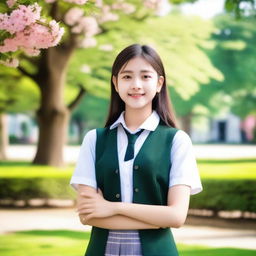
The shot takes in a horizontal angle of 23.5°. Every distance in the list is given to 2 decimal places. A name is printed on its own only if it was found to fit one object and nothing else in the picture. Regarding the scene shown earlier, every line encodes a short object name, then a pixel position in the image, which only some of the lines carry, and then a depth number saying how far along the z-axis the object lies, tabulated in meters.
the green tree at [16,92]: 19.06
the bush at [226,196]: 11.77
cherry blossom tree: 14.45
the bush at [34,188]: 13.91
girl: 2.63
